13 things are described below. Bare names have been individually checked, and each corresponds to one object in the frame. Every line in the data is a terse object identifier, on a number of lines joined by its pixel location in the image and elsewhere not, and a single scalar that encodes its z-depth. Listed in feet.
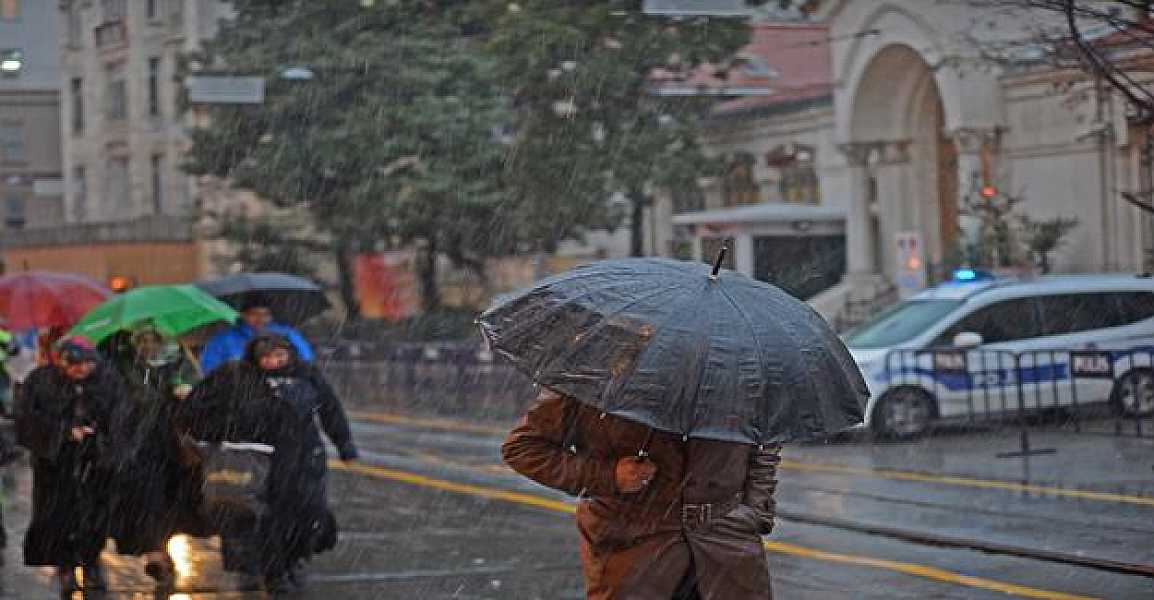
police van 63.21
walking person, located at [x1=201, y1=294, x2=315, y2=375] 38.73
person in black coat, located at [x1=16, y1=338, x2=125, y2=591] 36.04
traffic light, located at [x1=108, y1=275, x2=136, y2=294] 48.93
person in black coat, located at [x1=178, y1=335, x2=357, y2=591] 34.63
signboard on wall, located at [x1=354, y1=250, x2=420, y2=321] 146.82
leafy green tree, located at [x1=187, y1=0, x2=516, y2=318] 117.29
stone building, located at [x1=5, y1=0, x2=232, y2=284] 163.32
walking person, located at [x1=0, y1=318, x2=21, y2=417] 61.87
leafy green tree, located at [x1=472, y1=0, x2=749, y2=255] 101.09
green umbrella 39.55
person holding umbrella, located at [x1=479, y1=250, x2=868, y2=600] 17.51
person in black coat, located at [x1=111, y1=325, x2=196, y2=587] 36.42
